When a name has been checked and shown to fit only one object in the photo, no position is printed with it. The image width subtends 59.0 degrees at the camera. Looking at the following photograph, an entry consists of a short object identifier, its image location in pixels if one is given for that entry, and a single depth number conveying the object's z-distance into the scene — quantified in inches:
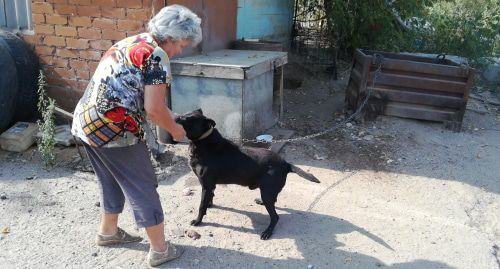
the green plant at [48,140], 179.5
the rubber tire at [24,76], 202.8
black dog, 134.0
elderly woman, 100.0
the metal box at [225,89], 187.8
